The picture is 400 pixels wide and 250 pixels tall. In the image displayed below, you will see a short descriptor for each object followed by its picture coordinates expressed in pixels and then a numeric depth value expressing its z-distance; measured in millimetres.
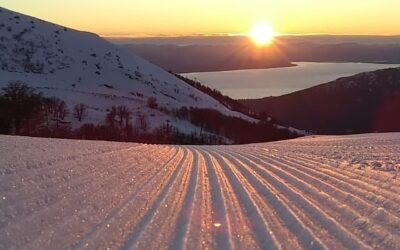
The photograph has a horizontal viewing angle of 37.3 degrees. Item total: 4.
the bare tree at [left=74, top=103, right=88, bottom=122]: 42056
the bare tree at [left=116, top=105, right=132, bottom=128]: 43100
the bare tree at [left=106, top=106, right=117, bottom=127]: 40441
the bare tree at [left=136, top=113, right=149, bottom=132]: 43000
